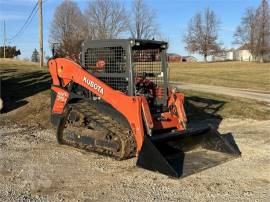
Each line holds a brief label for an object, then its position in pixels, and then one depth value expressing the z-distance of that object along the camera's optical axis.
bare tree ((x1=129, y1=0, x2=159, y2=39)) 42.07
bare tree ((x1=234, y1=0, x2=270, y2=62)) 52.55
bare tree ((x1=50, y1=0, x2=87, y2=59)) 37.88
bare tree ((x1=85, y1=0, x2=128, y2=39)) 34.65
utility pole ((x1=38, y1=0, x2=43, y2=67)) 22.77
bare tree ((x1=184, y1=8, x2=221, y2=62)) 59.51
